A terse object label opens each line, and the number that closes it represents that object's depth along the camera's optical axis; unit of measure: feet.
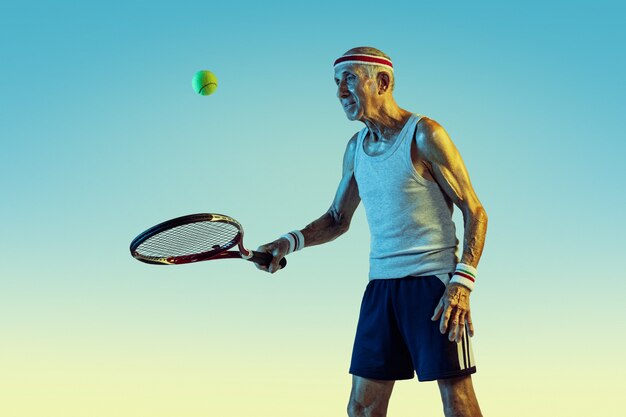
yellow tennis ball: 18.13
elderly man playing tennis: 11.32
